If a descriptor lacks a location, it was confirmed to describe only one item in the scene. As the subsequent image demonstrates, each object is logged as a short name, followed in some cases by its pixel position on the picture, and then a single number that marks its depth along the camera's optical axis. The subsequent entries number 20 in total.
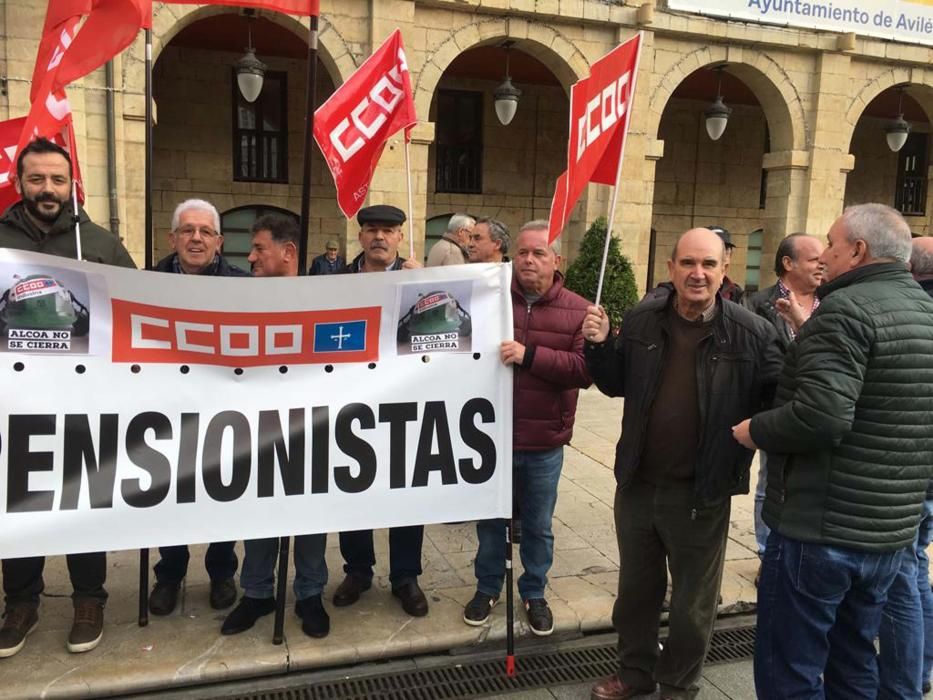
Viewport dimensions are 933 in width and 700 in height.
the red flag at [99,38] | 3.59
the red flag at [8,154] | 5.07
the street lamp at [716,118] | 12.23
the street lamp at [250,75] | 9.48
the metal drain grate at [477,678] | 3.30
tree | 11.23
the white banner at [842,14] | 11.87
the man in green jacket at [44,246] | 3.43
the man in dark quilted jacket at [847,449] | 2.41
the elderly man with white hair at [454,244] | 5.12
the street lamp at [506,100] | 11.19
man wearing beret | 3.85
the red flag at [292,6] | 3.62
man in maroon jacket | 3.65
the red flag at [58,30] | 3.59
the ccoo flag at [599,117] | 3.37
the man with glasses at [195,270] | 3.75
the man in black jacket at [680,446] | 2.96
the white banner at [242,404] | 3.02
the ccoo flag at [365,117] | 4.18
